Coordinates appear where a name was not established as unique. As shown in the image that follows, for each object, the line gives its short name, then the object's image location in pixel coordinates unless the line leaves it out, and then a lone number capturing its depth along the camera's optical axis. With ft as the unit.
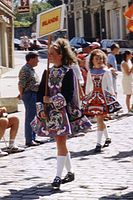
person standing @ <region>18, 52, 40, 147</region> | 34.53
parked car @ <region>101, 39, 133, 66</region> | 134.90
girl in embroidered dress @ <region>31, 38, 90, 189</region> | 24.17
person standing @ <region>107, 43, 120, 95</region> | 46.21
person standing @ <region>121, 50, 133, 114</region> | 46.39
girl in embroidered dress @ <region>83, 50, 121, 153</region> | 32.19
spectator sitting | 32.47
